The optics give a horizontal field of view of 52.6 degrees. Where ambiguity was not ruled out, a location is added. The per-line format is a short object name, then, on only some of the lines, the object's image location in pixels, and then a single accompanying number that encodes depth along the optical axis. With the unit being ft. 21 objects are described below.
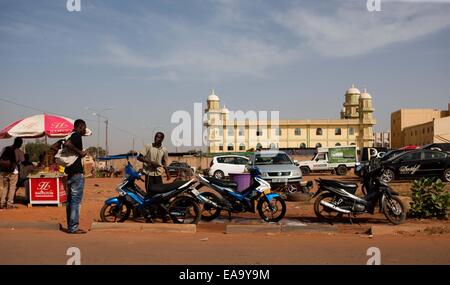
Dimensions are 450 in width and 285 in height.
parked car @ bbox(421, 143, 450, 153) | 94.32
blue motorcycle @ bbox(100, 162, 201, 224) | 28.30
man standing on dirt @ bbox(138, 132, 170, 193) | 30.19
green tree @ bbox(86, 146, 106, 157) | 231.50
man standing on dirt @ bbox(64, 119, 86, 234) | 25.48
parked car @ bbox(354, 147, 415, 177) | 71.92
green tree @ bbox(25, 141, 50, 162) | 185.66
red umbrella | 38.99
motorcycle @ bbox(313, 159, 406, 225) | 29.09
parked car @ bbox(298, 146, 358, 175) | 108.99
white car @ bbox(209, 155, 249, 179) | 88.32
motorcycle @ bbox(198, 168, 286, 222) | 30.50
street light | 146.82
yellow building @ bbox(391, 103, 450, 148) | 210.18
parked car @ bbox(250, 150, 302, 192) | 49.83
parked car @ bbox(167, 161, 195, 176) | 101.13
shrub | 31.04
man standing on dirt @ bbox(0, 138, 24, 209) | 34.55
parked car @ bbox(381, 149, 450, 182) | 64.23
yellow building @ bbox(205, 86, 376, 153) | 256.11
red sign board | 37.60
